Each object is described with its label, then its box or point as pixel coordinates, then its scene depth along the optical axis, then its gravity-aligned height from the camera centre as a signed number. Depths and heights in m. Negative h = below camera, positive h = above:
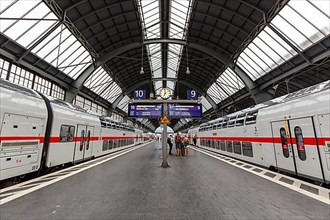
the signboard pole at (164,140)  8.66 -0.32
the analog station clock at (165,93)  9.88 +2.75
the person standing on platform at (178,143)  13.93 -0.72
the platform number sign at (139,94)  10.54 +2.88
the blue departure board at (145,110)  10.10 +1.72
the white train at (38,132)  4.70 +0.16
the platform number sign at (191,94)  10.47 +2.82
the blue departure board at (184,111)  10.68 +1.70
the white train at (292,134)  5.09 +0.05
